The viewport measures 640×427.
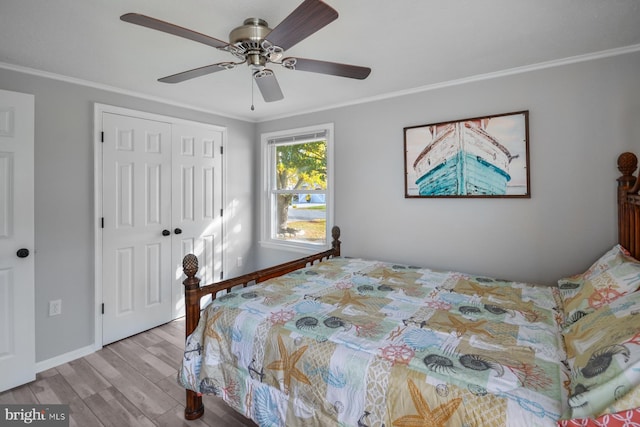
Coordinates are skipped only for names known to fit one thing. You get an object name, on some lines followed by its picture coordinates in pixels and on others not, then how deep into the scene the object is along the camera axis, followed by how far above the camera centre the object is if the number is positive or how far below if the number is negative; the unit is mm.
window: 3508 +286
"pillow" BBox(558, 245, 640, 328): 1414 -373
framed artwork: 2389 +452
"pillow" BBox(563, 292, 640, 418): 850 -479
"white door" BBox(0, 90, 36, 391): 2158 -203
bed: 976 -566
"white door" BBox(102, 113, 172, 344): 2781 -132
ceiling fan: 1199 +794
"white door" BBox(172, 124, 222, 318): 3281 +114
